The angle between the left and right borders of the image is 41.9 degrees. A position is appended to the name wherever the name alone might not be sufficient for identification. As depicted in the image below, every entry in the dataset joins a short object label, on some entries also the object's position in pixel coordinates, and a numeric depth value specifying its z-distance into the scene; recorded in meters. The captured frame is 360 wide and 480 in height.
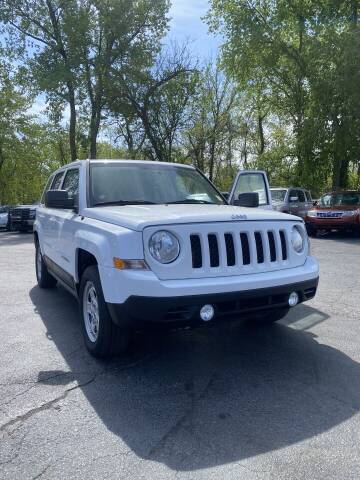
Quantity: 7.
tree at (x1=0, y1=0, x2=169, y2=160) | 26.86
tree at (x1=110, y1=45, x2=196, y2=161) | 28.58
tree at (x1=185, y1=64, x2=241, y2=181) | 34.00
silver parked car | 18.81
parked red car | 16.83
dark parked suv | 22.69
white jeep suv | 3.54
